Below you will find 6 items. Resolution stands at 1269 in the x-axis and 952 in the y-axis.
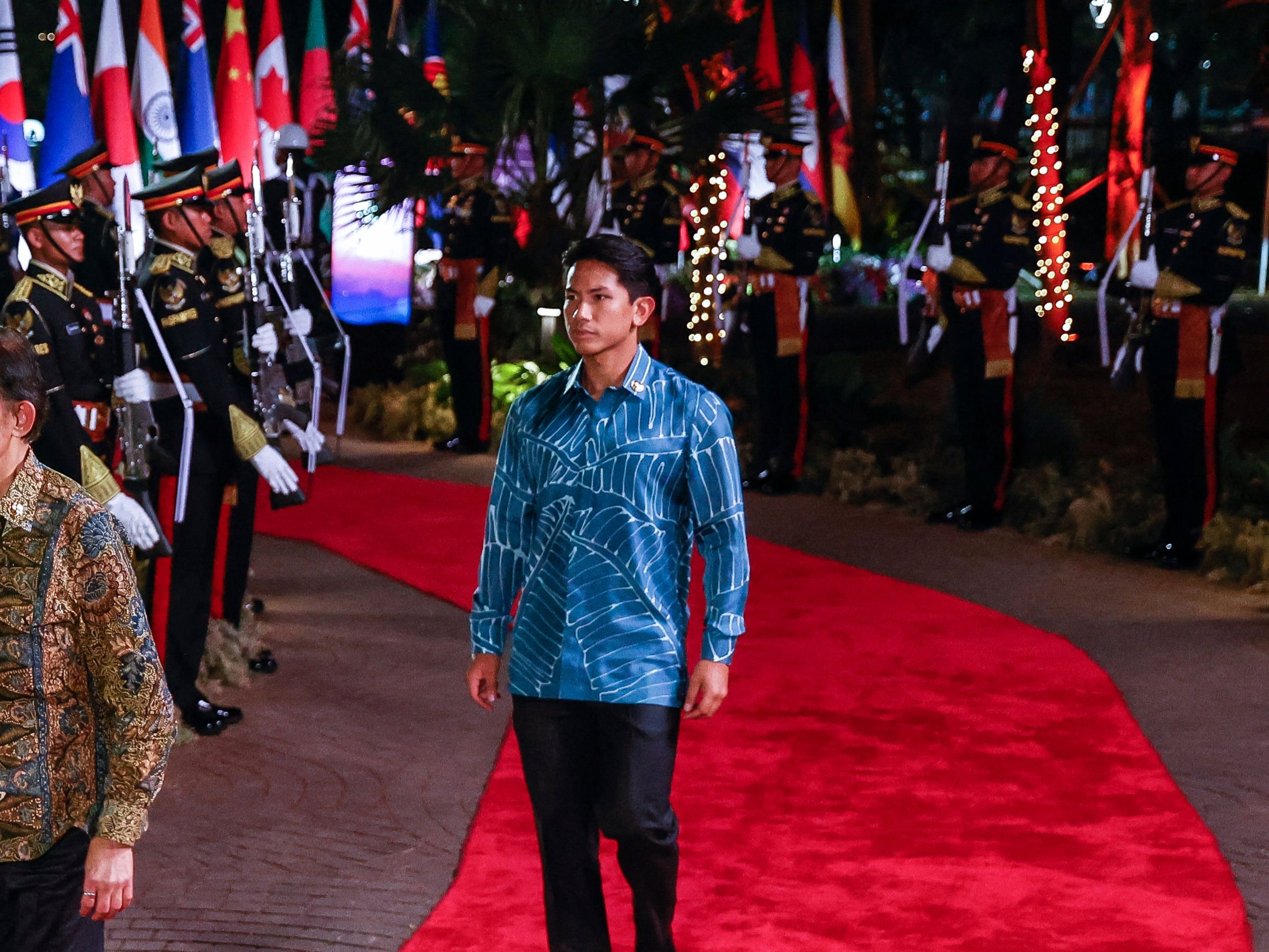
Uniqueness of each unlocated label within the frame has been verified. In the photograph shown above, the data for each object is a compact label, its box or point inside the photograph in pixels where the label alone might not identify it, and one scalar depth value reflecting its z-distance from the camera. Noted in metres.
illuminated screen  13.02
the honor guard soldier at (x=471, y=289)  11.98
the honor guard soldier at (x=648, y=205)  10.91
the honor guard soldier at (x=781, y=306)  10.35
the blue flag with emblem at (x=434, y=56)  11.70
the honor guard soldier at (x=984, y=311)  9.14
